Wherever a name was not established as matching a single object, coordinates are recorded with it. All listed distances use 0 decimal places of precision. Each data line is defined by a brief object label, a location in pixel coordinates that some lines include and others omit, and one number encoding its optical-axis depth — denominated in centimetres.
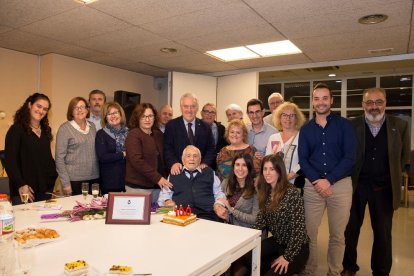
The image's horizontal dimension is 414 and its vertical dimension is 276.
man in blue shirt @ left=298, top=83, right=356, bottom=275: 252
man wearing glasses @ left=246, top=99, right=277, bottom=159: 322
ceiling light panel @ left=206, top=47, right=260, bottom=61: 446
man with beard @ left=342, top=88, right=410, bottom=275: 269
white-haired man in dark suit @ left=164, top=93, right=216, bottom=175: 300
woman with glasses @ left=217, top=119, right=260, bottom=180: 284
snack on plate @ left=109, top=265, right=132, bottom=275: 123
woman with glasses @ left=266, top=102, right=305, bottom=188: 279
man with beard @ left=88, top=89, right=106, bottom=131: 370
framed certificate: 191
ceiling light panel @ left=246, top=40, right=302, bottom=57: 414
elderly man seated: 244
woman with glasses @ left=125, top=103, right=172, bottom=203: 269
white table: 135
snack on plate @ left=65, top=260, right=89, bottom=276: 121
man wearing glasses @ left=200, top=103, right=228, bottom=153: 375
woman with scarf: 293
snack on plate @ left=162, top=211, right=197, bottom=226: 190
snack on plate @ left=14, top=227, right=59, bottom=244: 152
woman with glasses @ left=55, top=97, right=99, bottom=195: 284
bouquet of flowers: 199
